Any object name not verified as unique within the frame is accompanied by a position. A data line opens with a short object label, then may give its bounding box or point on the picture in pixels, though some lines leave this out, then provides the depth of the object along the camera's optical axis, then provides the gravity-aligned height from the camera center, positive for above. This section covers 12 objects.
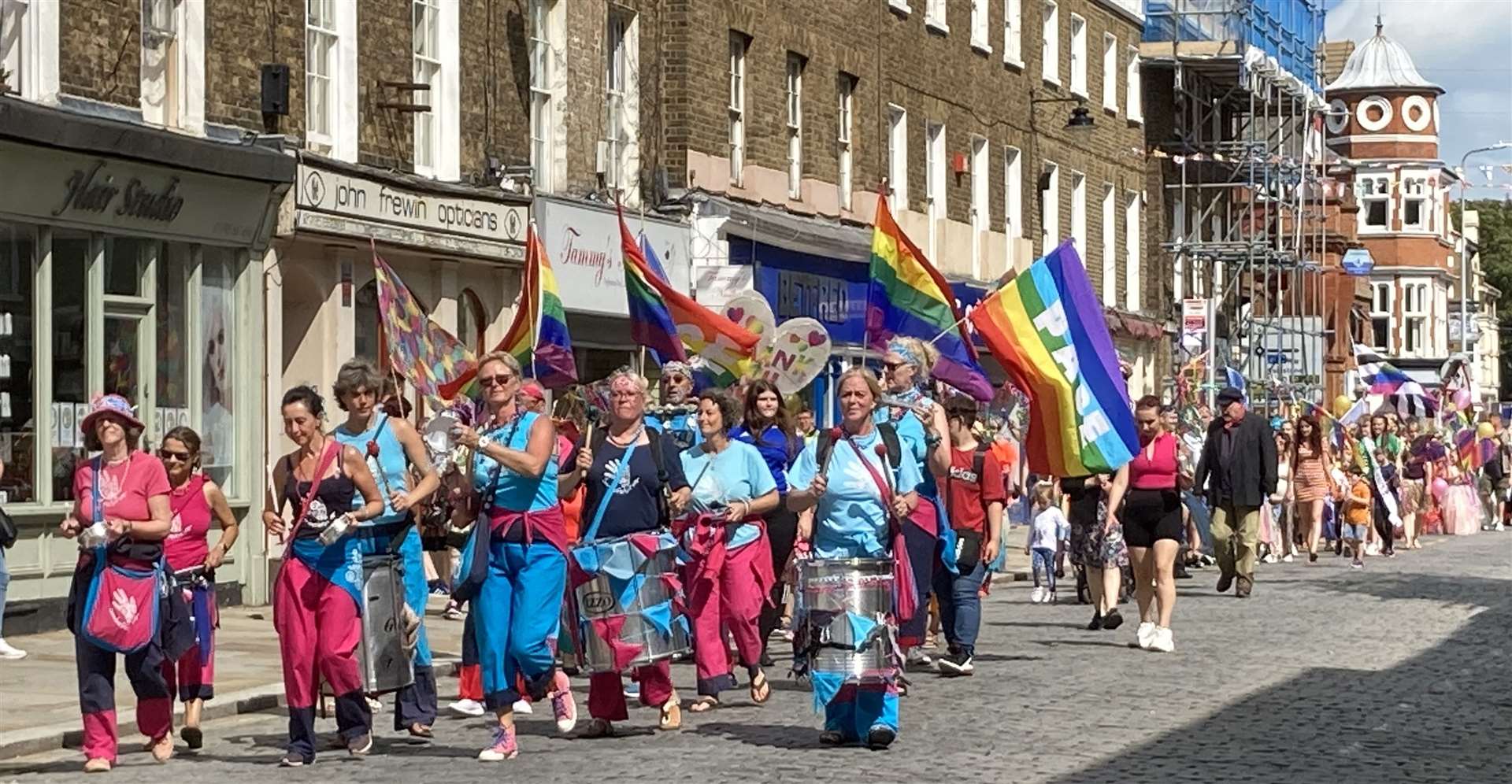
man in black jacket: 22.75 -0.07
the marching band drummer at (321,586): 11.77 -0.50
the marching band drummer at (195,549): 12.81 -0.37
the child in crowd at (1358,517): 30.83 -0.65
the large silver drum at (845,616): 12.00 -0.66
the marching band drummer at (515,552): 12.05 -0.37
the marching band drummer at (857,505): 12.18 -0.18
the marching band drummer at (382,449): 11.96 +0.08
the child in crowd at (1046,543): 24.09 -0.70
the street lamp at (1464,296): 92.00 +5.44
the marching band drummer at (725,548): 14.09 -0.43
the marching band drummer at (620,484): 12.84 -0.09
